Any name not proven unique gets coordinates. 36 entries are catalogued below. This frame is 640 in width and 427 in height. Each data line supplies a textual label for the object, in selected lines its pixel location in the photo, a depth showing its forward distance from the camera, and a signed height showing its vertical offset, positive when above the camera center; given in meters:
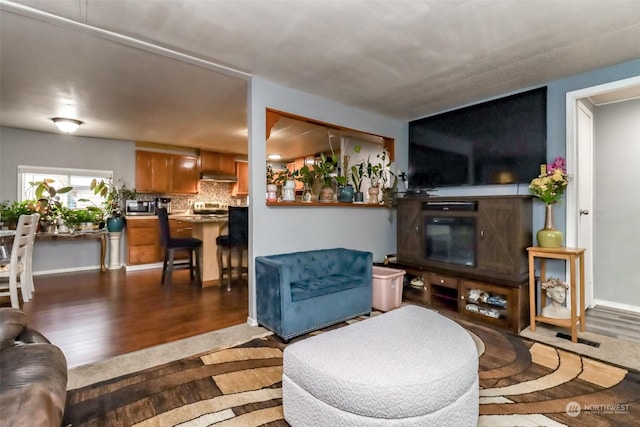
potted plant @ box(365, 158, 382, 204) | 4.07 +0.47
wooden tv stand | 2.90 -0.66
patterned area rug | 1.60 -1.09
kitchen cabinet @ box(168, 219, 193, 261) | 5.89 -0.38
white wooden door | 3.07 +0.27
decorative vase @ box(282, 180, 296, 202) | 3.28 +0.24
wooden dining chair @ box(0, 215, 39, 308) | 3.27 -0.53
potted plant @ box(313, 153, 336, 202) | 3.63 +0.42
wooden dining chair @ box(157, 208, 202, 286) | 4.39 -0.46
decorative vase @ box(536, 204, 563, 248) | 2.82 -0.22
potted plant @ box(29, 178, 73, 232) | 5.00 +0.21
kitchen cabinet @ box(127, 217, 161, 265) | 5.52 -0.52
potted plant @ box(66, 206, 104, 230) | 5.23 -0.08
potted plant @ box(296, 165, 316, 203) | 3.57 +0.38
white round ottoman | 1.25 -0.72
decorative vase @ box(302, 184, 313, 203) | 3.57 +0.22
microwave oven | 5.66 +0.11
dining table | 3.53 -0.43
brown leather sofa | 1.04 -0.66
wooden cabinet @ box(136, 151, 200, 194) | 5.90 +0.81
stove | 6.54 +0.09
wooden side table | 2.60 -0.67
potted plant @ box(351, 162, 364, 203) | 3.93 +0.43
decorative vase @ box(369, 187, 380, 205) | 4.07 +0.23
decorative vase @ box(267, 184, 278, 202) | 3.09 +0.21
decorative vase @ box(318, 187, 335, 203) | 3.64 +0.22
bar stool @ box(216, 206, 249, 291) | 4.10 -0.33
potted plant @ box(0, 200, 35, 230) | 4.61 +0.04
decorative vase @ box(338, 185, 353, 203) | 3.80 +0.23
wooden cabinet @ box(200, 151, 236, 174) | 6.46 +1.11
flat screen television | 3.18 +0.80
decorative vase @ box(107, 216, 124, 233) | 5.46 -0.19
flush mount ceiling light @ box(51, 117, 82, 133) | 4.29 +1.27
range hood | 6.44 +0.79
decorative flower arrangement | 2.81 +0.26
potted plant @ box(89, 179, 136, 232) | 5.49 +0.29
